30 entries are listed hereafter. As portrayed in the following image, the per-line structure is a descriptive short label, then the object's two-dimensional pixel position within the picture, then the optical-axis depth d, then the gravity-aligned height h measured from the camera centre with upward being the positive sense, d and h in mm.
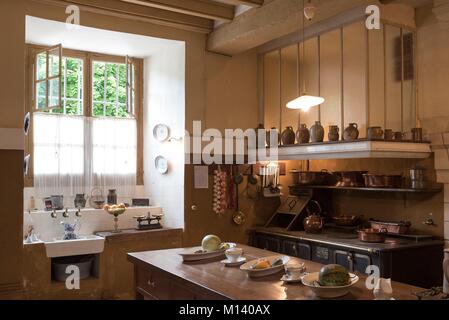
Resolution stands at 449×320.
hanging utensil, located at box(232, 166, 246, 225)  5723 -480
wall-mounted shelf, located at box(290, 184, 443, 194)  4465 -176
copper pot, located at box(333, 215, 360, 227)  5215 -544
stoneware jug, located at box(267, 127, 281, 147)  5469 +435
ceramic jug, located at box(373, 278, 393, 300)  2490 -639
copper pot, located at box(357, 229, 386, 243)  4479 -617
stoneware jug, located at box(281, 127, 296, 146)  5258 +404
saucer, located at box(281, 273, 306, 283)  2854 -658
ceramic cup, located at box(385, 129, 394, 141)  4395 +359
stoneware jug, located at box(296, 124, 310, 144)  4996 +407
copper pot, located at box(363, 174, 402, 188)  4717 -93
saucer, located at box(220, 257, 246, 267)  3352 -653
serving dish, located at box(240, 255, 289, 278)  3002 -641
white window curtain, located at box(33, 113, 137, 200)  5434 +237
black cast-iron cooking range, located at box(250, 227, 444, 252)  4246 -681
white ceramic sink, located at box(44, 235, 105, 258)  4699 -752
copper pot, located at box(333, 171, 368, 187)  5199 -77
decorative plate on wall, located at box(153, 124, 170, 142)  5648 +509
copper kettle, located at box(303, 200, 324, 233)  5156 -574
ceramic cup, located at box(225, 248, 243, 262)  3391 -599
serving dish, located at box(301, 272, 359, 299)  2512 -645
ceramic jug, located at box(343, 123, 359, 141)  4419 +375
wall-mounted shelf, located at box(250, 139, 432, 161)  4180 +214
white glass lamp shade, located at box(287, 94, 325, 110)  3900 +603
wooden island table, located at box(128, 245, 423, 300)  2627 -686
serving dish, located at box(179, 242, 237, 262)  3525 -630
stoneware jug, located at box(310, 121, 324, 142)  4801 +411
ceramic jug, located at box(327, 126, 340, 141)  4633 +385
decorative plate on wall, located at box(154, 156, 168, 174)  5701 +116
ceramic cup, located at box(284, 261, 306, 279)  2908 -617
